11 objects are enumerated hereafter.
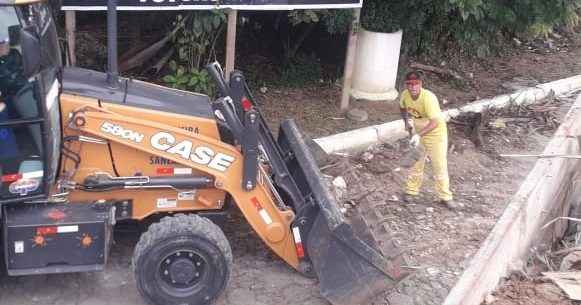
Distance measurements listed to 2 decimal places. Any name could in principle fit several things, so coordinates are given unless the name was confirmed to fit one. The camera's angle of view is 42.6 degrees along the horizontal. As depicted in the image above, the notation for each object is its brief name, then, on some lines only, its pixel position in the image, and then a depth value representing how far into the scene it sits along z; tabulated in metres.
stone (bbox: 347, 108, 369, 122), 9.86
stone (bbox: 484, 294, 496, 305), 5.84
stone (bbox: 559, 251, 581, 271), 6.64
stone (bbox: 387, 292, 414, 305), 5.78
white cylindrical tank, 10.27
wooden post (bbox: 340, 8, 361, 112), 9.52
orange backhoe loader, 4.94
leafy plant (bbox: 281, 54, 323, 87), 10.99
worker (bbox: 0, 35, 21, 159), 4.65
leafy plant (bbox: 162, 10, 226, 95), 8.52
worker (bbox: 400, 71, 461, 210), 7.15
